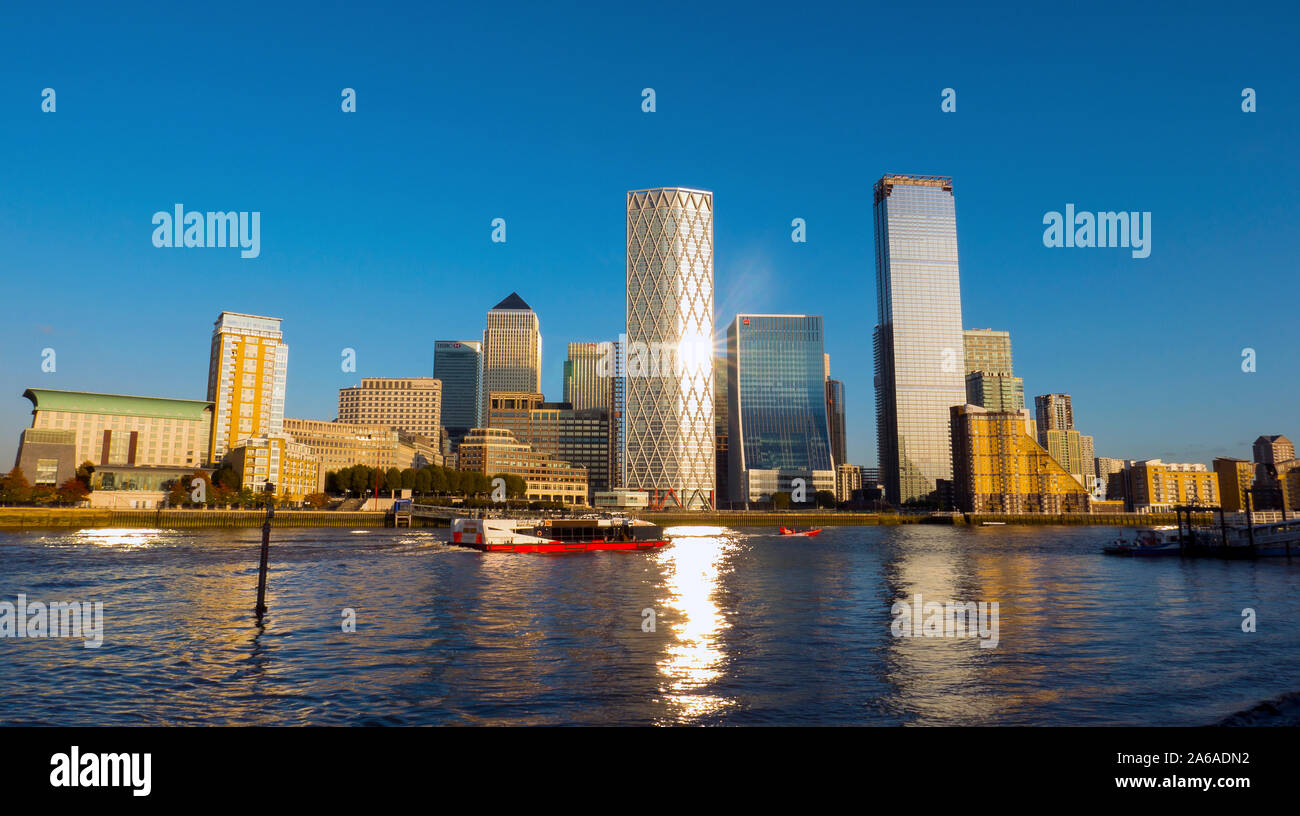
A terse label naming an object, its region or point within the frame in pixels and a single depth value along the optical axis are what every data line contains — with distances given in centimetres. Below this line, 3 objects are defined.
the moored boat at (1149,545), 8362
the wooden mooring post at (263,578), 3725
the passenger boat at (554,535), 9450
